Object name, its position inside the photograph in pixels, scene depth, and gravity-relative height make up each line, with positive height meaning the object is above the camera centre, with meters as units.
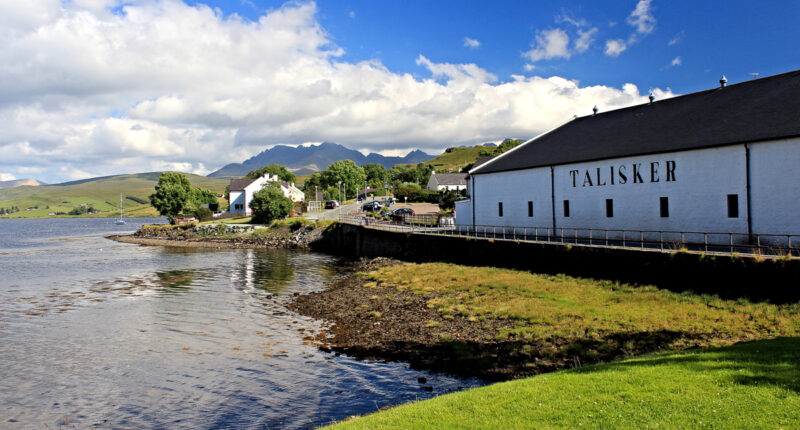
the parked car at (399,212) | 59.81 +0.58
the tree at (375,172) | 182.69 +17.96
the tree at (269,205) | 81.56 +2.64
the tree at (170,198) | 103.12 +5.44
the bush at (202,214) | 98.94 +1.76
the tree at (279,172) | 157.62 +16.48
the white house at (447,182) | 116.56 +8.37
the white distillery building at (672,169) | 24.28 +2.57
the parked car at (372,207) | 83.93 +1.90
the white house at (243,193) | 104.05 +6.28
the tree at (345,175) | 145.75 +13.40
